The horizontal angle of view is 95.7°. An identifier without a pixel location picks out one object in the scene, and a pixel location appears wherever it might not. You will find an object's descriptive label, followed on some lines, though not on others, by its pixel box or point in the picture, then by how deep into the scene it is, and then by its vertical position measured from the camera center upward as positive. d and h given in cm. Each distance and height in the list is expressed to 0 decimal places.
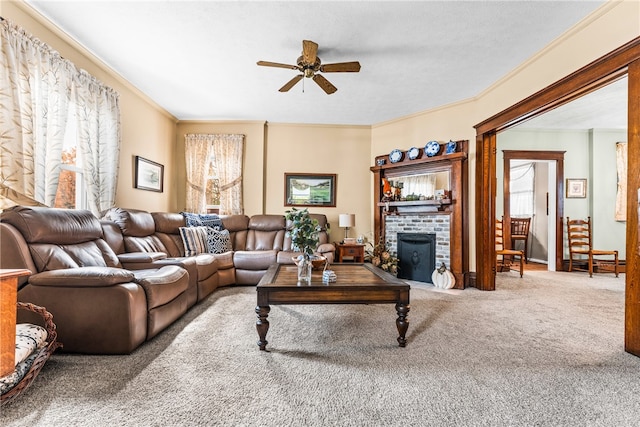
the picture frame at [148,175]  407 +61
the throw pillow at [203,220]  431 -6
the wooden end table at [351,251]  476 -54
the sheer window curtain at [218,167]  514 +88
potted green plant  235 -18
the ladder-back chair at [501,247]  539 -51
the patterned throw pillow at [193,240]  397 -34
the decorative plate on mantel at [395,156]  484 +106
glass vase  234 -41
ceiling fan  269 +147
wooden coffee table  202 -55
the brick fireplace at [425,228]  431 -15
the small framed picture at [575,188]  555 +64
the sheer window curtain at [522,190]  691 +76
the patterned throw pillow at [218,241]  418 -38
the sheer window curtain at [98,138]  300 +86
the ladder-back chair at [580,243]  521 -40
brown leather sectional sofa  188 -47
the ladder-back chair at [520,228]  636 -17
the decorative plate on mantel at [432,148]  438 +109
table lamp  497 -3
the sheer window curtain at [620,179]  537 +80
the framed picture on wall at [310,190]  534 +51
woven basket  141 -80
